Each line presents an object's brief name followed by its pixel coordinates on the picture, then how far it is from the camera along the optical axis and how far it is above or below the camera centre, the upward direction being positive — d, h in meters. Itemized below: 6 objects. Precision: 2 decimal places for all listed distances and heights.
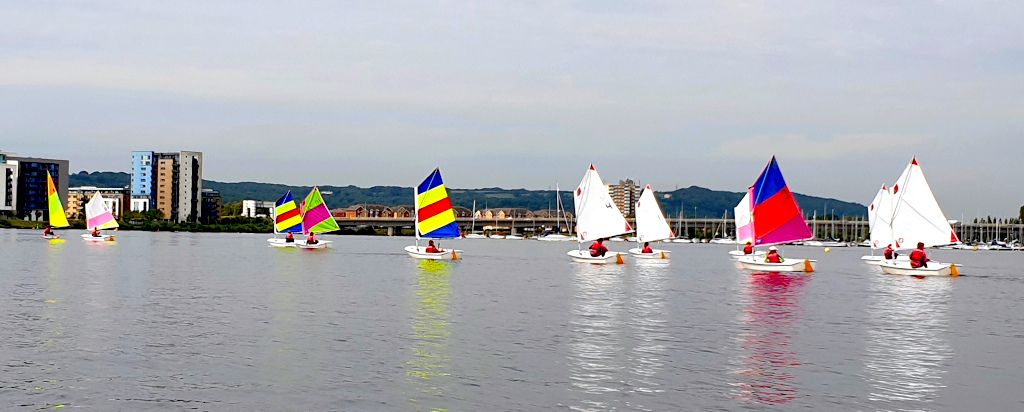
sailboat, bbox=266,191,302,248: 117.12 +2.05
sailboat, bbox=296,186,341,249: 111.94 +1.86
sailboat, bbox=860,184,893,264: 90.38 +1.46
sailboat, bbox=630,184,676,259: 100.75 +1.51
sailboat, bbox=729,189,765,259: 103.12 +1.56
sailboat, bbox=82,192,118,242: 126.69 +2.03
